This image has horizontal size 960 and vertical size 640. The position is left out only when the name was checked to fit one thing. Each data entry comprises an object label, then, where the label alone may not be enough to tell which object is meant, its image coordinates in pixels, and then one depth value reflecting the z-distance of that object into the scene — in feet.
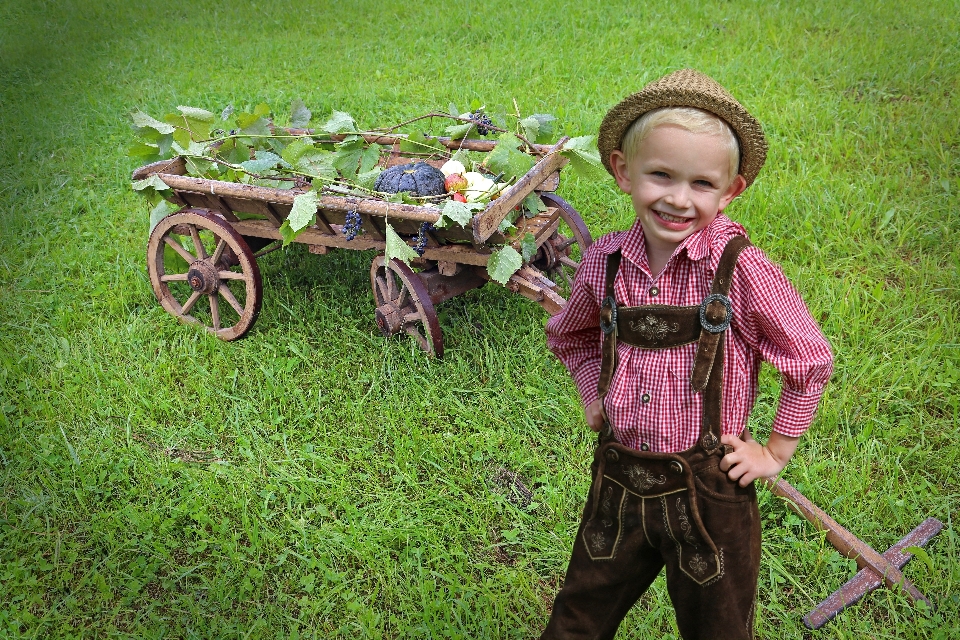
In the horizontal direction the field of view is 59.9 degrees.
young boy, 6.64
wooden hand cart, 14.74
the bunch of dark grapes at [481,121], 17.40
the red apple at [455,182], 15.25
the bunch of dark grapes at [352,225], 14.54
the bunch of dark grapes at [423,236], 14.24
